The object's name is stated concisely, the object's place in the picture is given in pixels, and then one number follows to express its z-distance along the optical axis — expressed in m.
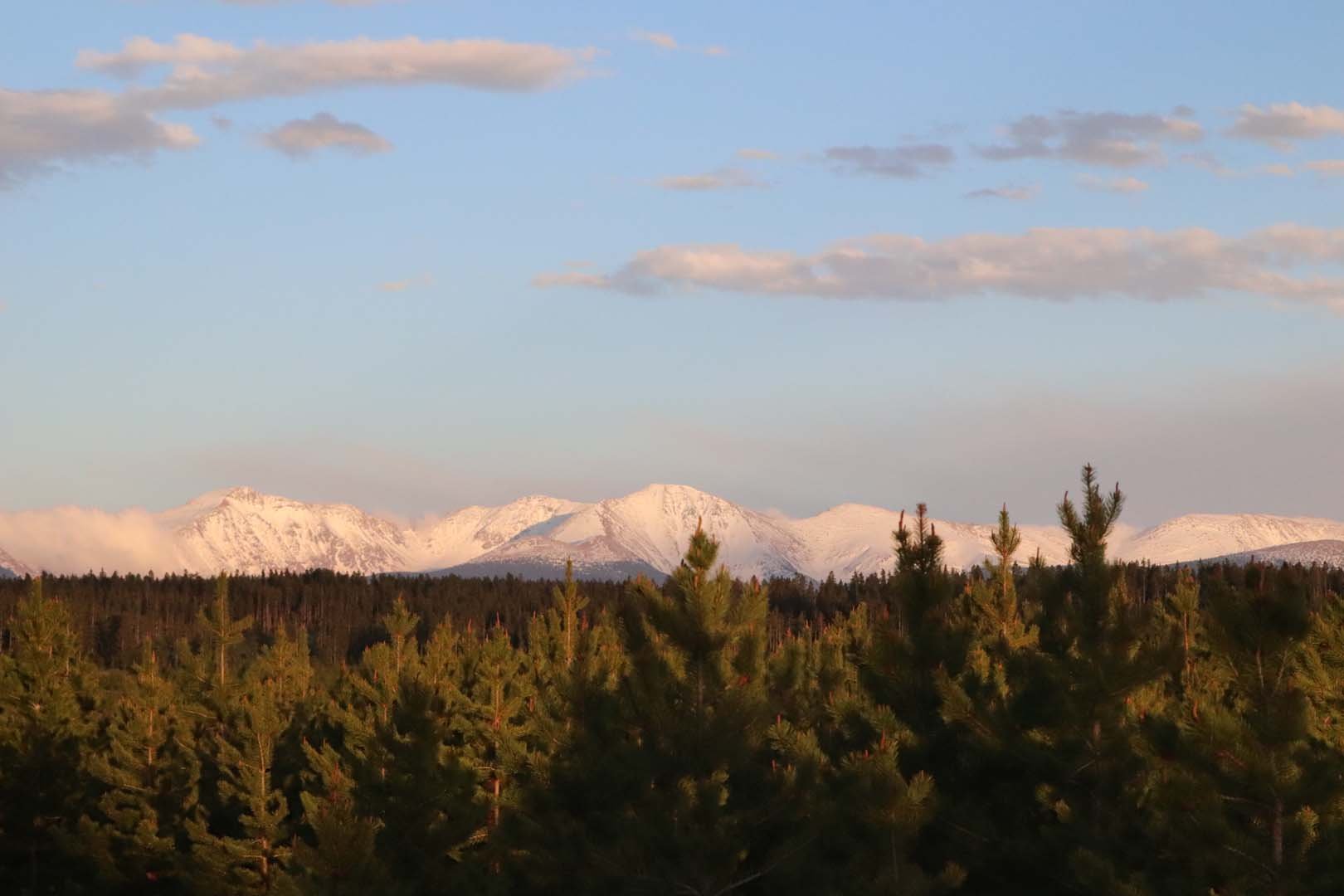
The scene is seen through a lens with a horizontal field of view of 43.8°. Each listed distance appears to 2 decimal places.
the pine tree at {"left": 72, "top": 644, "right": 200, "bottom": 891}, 45.94
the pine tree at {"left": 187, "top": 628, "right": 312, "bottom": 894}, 40.22
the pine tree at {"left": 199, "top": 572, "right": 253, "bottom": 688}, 48.34
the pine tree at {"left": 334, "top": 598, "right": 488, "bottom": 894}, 33.31
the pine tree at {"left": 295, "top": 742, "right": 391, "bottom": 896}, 29.61
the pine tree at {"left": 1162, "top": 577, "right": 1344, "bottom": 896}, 17.92
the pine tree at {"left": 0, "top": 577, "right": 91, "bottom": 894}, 51.69
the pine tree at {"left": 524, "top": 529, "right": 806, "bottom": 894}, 24.25
